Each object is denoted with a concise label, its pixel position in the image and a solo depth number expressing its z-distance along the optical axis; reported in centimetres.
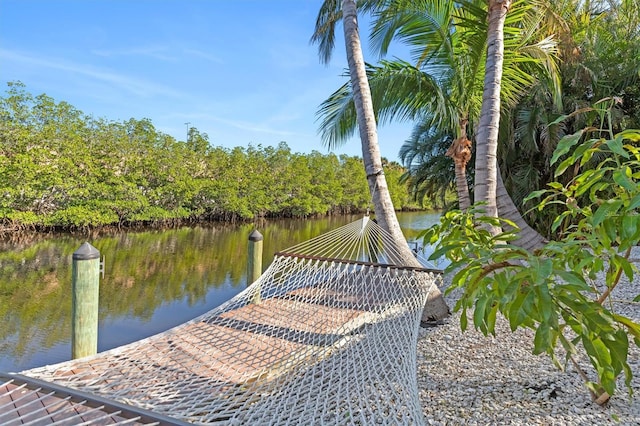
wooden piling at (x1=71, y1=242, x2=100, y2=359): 203
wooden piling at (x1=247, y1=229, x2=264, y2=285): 329
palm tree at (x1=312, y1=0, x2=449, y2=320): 303
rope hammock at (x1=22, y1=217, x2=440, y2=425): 134
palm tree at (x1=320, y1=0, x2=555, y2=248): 350
